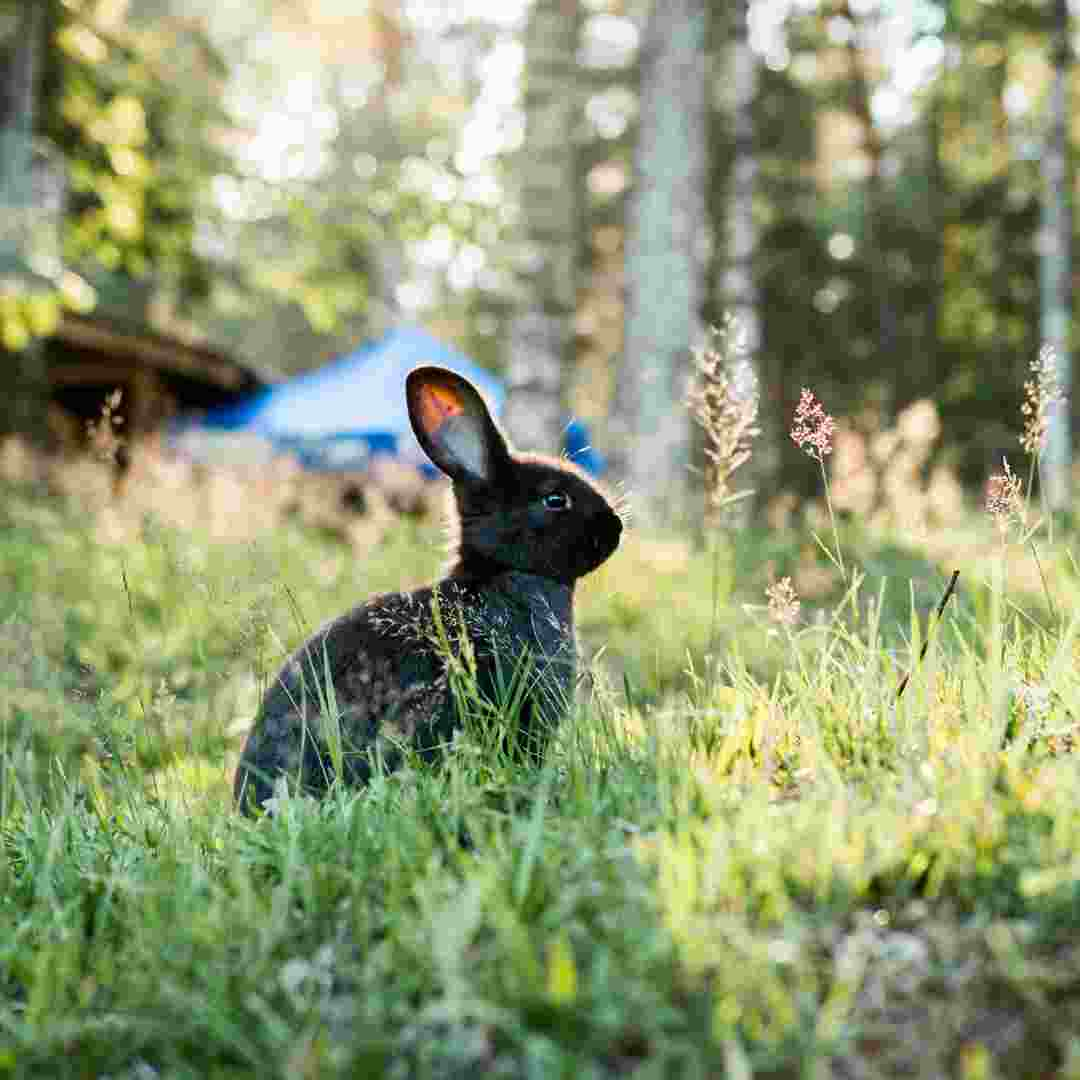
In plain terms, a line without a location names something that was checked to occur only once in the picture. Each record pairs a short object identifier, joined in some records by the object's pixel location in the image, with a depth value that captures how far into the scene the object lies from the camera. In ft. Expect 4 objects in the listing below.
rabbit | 10.49
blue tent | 59.41
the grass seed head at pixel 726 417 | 9.75
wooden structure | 55.83
